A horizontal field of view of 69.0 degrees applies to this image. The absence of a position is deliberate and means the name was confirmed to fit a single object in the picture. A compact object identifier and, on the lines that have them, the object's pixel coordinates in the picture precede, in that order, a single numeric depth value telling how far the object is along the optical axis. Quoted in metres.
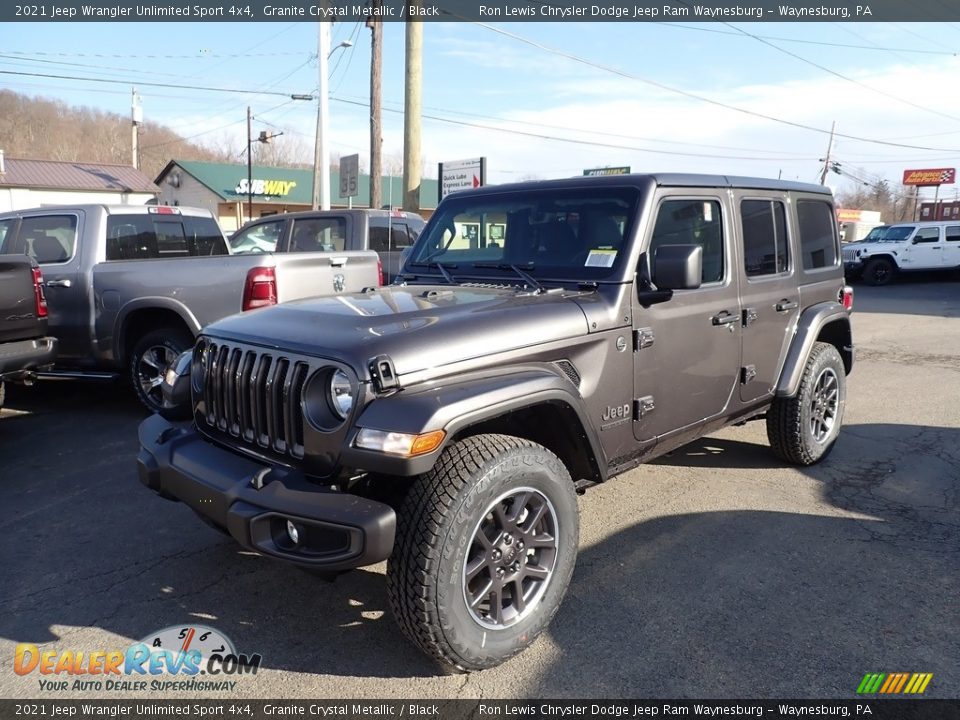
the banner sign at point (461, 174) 15.72
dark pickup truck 5.37
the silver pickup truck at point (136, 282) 6.25
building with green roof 44.31
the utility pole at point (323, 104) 15.09
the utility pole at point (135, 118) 48.34
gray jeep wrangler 2.54
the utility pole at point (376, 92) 16.12
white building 37.66
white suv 21.83
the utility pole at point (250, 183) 40.69
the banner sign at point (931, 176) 67.50
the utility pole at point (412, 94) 13.47
